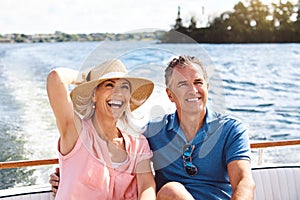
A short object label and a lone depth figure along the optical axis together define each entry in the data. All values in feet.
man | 5.32
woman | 5.05
